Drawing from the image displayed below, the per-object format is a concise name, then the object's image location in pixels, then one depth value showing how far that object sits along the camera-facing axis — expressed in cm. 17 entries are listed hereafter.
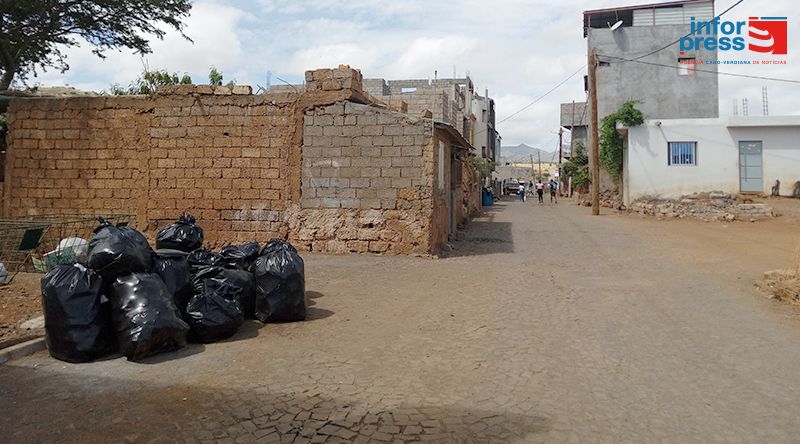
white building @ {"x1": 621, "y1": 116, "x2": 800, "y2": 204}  2025
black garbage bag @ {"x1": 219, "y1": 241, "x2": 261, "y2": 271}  602
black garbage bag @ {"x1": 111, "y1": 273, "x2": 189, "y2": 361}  431
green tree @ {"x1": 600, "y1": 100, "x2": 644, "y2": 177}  2455
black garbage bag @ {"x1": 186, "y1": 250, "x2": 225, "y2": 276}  562
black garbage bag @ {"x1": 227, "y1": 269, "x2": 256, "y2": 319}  550
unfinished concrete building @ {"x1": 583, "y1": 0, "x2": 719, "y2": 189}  2838
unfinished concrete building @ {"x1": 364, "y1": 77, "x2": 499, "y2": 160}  2470
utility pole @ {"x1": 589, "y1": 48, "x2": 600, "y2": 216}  2258
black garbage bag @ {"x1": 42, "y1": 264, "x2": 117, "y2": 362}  425
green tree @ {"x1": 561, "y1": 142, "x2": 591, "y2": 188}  3422
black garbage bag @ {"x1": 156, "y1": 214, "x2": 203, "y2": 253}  622
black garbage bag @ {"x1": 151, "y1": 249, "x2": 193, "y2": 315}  504
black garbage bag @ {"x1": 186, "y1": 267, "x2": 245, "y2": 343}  492
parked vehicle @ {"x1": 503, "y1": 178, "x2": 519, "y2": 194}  5786
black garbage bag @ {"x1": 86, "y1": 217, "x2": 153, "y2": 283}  452
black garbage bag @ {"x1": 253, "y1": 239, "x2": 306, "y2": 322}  563
